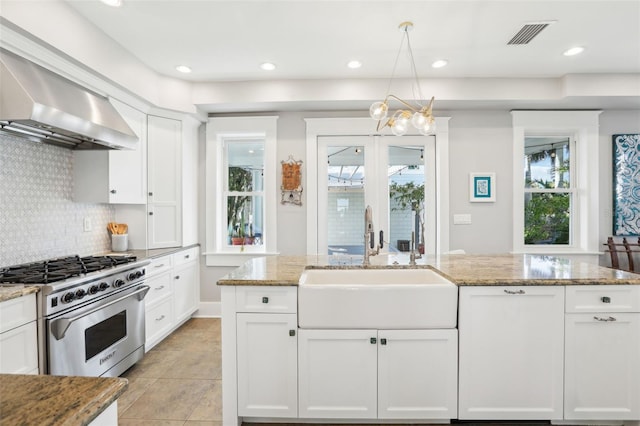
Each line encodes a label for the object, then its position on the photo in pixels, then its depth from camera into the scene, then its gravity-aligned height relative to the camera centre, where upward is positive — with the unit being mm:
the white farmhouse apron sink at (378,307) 1793 -507
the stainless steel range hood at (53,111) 1781 +659
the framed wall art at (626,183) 3732 +348
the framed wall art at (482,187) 3793 +317
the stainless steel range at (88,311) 1805 -604
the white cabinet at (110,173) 2814 +385
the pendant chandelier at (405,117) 2285 +703
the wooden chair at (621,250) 3557 -413
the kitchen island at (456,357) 1794 -786
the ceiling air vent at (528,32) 2463 +1438
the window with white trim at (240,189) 3859 +329
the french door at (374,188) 3875 +325
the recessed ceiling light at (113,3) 2168 +1437
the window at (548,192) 3936 +264
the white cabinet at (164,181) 3344 +367
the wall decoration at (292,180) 3822 +414
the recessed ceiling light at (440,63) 3058 +1443
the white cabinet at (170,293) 2895 -772
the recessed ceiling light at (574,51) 2830 +1437
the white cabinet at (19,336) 1593 -609
